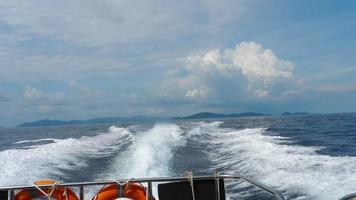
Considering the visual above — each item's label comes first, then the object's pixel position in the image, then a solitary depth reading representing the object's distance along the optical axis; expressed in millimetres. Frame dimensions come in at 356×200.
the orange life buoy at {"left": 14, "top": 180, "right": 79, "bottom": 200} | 3843
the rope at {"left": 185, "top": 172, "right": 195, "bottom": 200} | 3878
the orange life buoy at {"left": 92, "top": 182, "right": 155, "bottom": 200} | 3906
